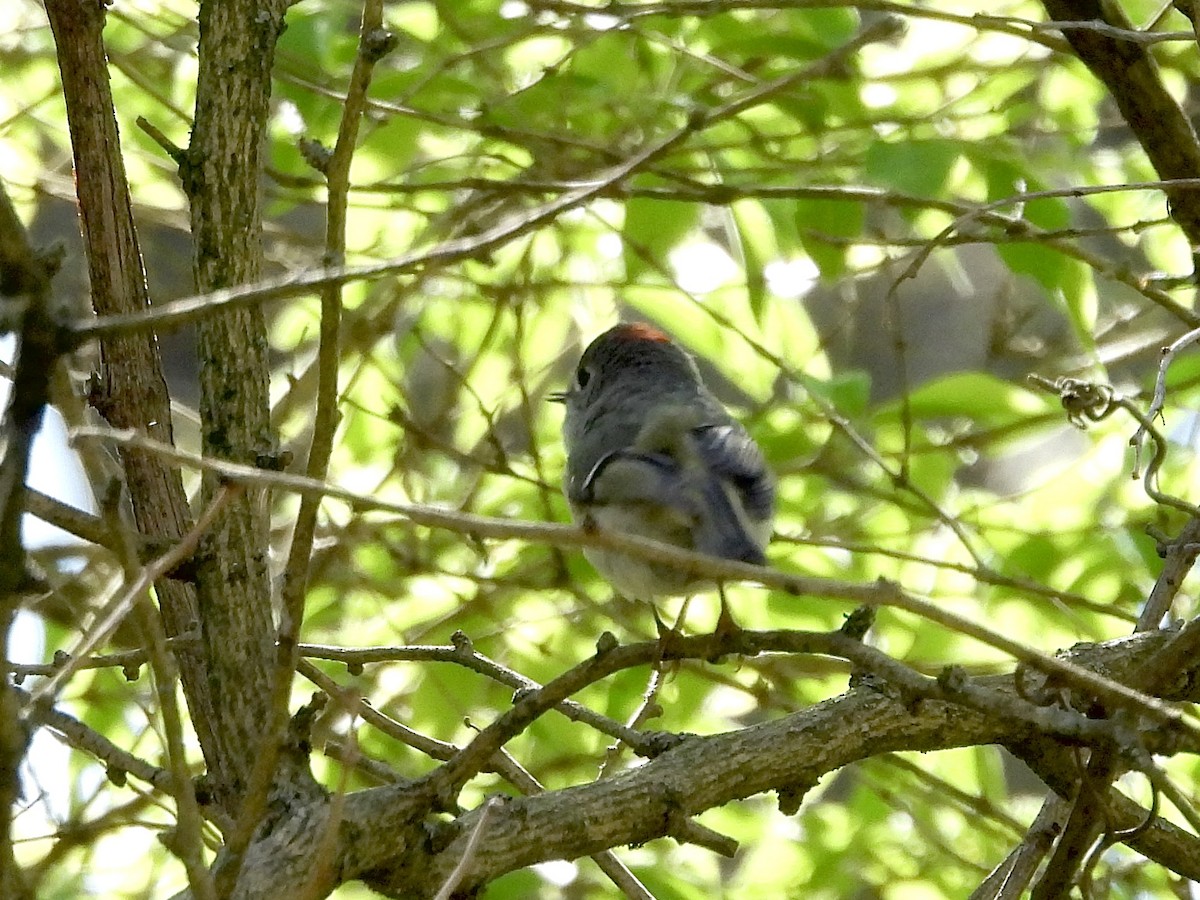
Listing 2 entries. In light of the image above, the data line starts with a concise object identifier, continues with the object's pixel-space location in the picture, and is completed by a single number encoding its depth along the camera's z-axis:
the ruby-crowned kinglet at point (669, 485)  4.60
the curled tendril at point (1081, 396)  4.47
